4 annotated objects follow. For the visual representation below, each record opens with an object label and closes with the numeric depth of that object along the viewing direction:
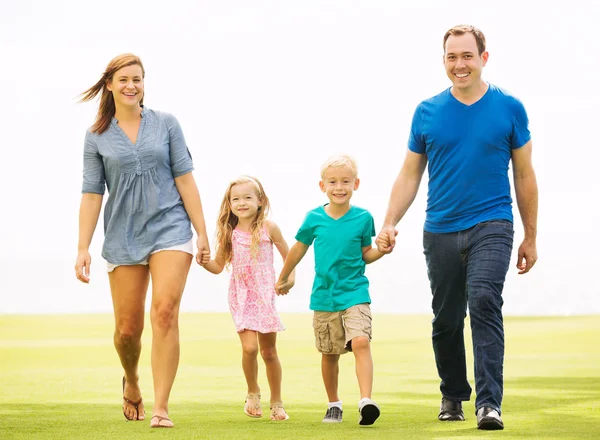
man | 11.67
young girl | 14.25
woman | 12.73
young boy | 13.23
